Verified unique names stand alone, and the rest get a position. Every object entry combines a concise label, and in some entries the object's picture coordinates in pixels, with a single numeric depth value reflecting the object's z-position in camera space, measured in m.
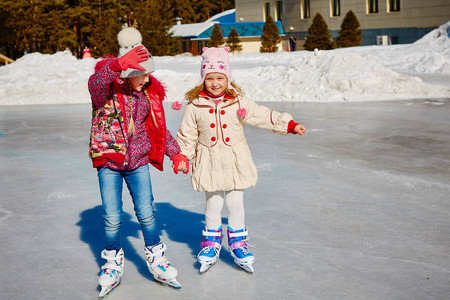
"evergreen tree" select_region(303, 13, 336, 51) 36.19
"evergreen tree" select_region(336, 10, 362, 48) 36.41
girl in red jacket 3.38
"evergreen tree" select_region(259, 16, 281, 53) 42.00
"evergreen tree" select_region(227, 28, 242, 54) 43.91
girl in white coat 3.82
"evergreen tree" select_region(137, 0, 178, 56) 39.50
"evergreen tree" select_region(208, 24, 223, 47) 44.41
